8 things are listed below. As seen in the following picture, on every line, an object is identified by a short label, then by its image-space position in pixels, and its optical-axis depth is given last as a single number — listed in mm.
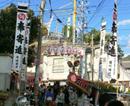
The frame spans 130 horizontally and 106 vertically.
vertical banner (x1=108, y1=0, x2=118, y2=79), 12663
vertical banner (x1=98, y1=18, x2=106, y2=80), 17355
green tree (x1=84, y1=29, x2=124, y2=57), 36104
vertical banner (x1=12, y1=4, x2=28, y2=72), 11105
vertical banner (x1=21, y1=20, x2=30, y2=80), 11306
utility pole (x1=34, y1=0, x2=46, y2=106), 11282
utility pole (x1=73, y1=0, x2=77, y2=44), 19339
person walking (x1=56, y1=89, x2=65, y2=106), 12862
